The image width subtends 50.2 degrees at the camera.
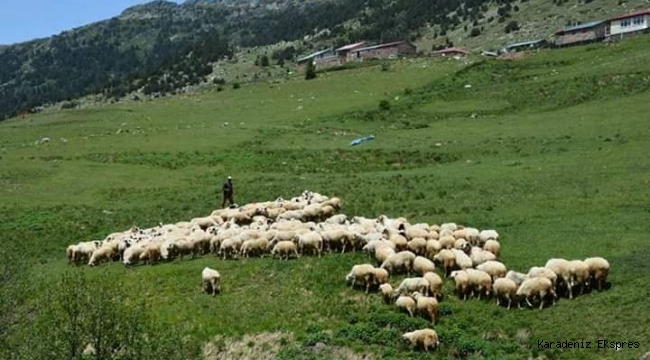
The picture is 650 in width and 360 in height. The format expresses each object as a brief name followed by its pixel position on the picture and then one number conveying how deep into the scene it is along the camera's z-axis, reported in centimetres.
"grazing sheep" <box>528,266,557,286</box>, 1908
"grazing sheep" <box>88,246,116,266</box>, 2840
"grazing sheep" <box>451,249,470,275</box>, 2127
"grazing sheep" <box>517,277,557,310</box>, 1877
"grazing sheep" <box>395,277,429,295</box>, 1973
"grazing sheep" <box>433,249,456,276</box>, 2178
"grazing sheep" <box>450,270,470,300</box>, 1995
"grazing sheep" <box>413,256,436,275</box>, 2130
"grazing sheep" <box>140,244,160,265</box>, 2742
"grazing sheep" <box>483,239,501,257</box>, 2275
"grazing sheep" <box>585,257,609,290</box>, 1914
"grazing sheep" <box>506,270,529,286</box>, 1938
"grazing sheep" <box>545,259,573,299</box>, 1917
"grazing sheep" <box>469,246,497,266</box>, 2153
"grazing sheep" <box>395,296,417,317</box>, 1898
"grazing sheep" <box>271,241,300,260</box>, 2534
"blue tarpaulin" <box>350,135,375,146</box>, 5398
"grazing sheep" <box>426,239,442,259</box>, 2330
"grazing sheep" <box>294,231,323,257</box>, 2522
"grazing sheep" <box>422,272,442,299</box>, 1986
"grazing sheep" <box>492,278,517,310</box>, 1909
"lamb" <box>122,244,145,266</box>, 2748
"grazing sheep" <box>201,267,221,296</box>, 2275
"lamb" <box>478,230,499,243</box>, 2420
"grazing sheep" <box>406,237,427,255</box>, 2380
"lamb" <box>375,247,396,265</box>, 2267
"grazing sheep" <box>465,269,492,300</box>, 1975
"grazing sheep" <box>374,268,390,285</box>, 2106
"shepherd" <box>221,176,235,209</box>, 3703
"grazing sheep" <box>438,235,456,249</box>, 2344
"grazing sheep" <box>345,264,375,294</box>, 2116
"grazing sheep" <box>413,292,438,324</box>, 1867
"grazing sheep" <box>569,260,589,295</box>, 1914
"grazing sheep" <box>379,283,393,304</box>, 2011
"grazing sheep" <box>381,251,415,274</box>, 2194
